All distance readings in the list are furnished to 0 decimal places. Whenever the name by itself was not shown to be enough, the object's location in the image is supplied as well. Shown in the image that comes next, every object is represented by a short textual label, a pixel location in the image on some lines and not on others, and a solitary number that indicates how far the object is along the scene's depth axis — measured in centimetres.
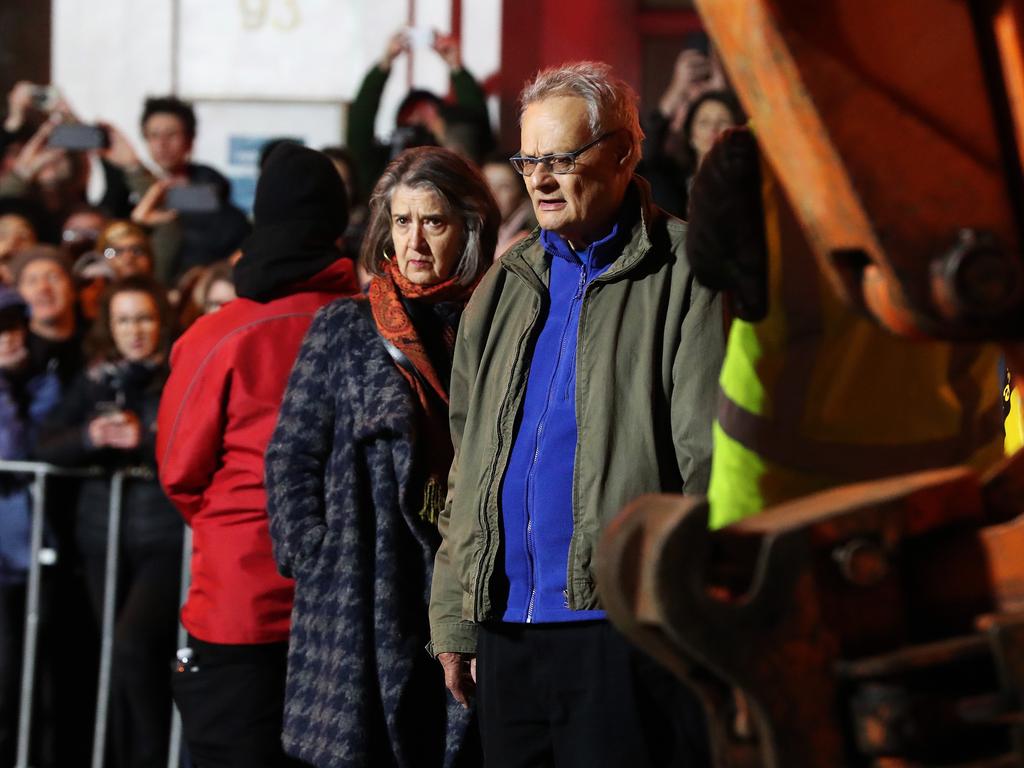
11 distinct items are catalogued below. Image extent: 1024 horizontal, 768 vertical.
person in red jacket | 880
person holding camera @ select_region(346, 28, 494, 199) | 1661
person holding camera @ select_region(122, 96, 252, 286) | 1692
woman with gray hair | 798
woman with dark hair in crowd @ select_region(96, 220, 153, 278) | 1625
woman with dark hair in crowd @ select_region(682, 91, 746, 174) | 1400
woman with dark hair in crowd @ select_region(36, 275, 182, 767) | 1208
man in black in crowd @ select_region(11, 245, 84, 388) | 1405
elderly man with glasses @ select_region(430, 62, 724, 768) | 645
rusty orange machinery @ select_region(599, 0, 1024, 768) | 335
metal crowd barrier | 1264
